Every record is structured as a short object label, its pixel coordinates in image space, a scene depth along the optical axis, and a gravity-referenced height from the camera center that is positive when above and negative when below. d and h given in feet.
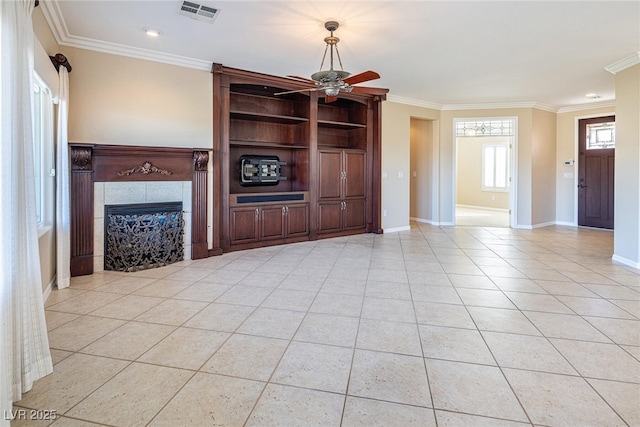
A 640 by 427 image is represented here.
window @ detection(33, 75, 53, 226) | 11.03 +1.97
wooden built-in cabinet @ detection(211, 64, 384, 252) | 16.92 +2.45
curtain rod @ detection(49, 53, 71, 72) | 11.70 +4.83
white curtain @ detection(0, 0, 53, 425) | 5.34 -0.38
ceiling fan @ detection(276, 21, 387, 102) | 11.59 +4.21
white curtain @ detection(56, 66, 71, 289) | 11.66 +0.25
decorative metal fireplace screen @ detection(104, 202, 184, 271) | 13.66 -1.29
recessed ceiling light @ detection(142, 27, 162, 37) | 12.55 +6.22
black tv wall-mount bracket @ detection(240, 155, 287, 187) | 18.19 +1.76
